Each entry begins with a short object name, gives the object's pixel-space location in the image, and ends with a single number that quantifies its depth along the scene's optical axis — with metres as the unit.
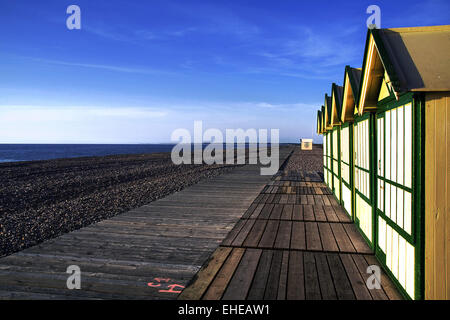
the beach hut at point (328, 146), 9.99
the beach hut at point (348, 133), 5.87
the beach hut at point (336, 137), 7.85
